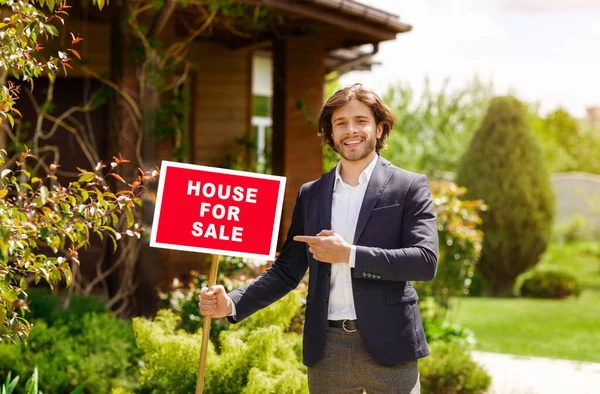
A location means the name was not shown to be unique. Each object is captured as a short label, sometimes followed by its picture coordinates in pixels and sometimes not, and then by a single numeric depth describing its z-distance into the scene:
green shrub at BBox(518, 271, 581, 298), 15.73
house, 7.41
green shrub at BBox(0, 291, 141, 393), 5.51
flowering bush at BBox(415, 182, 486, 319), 9.12
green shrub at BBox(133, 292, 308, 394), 4.64
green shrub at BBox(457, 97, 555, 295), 15.80
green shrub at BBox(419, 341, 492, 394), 6.35
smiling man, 3.11
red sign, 3.34
